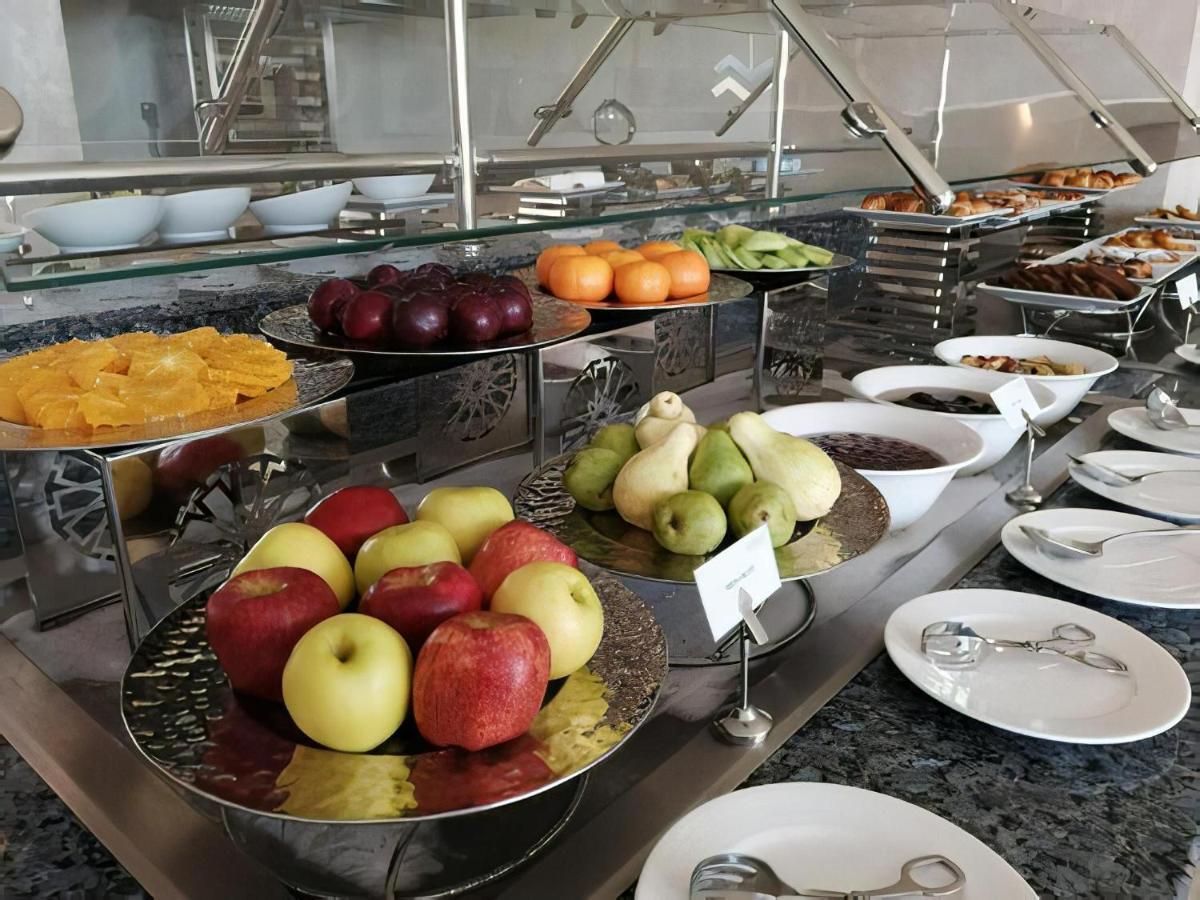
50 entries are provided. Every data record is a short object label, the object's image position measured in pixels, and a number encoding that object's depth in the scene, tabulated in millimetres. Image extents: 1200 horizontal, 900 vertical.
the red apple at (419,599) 435
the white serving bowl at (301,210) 766
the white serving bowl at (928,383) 1060
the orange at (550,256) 1025
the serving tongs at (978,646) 616
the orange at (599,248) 1076
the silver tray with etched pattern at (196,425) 547
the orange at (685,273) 1014
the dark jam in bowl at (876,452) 801
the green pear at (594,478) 655
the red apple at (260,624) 424
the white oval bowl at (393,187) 861
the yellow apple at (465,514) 544
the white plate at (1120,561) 724
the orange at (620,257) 1022
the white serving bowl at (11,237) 583
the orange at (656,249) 1058
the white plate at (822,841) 424
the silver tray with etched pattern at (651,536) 583
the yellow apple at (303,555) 483
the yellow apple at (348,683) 387
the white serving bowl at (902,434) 771
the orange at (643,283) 982
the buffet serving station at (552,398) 453
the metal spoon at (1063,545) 771
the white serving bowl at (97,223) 626
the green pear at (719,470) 631
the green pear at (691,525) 588
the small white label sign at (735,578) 508
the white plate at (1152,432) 1059
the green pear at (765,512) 596
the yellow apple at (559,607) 443
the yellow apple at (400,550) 490
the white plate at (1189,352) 1477
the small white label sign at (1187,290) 1645
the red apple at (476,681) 391
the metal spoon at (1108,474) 935
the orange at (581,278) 992
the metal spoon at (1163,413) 1119
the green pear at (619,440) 683
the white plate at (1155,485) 882
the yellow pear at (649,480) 626
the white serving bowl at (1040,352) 1135
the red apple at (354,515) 543
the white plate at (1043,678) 557
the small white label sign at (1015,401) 908
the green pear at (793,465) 646
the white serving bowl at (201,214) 692
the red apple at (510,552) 492
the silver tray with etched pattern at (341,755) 367
